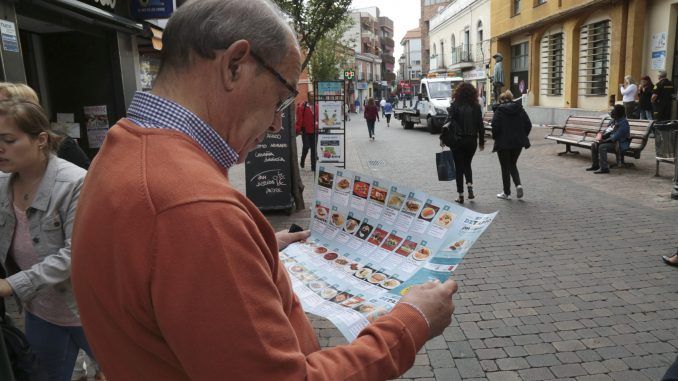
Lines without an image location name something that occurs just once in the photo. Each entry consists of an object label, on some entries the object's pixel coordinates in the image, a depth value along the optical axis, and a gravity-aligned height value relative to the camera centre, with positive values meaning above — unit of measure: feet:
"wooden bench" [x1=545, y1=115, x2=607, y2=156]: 41.19 -3.85
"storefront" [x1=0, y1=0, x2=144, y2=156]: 23.11 +1.90
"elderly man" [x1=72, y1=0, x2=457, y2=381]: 2.87 -0.77
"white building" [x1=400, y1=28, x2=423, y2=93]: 339.65 +28.40
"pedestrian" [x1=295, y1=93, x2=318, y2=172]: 43.70 -2.37
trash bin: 30.76 -3.59
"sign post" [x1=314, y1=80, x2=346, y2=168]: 35.58 -1.67
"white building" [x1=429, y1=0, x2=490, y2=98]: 111.14 +13.16
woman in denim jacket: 7.43 -1.79
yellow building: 57.36 +5.49
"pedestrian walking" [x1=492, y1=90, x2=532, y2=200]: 27.35 -2.49
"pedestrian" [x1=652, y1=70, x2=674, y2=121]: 49.39 -1.33
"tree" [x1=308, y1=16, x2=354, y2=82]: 126.00 +10.38
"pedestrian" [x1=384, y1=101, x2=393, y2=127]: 101.23 -2.95
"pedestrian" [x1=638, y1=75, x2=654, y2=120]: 51.29 -1.53
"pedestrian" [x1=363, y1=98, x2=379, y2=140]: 70.08 -2.31
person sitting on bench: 34.47 -3.69
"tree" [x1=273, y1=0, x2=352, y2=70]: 31.04 +5.06
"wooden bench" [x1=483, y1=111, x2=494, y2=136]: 64.99 -3.83
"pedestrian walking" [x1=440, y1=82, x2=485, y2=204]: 27.25 -2.00
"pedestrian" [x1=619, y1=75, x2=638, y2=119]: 55.06 -1.25
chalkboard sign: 25.99 -3.73
